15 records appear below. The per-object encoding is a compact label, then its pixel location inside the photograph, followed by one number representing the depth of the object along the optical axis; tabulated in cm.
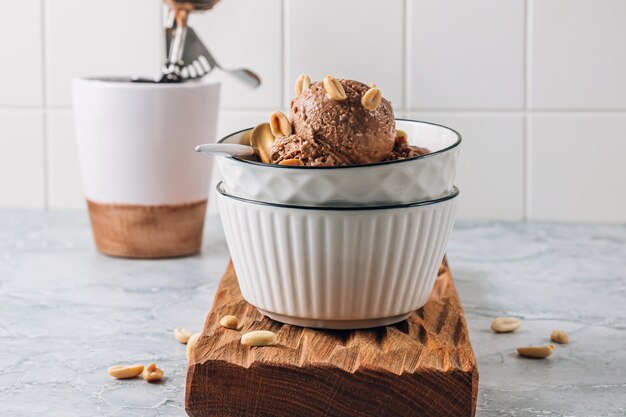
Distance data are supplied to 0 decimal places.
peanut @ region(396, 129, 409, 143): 73
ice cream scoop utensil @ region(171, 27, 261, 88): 96
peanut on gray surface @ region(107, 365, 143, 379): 70
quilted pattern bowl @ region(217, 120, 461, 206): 67
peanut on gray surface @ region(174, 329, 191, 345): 75
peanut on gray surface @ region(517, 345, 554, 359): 73
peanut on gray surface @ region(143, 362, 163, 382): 70
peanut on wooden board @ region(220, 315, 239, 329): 70
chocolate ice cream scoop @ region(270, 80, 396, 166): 70
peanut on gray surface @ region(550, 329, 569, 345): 75
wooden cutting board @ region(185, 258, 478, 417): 64
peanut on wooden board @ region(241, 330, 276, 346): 67
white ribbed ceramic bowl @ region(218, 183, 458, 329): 68
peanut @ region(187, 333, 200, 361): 70
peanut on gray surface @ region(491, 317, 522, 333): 77
